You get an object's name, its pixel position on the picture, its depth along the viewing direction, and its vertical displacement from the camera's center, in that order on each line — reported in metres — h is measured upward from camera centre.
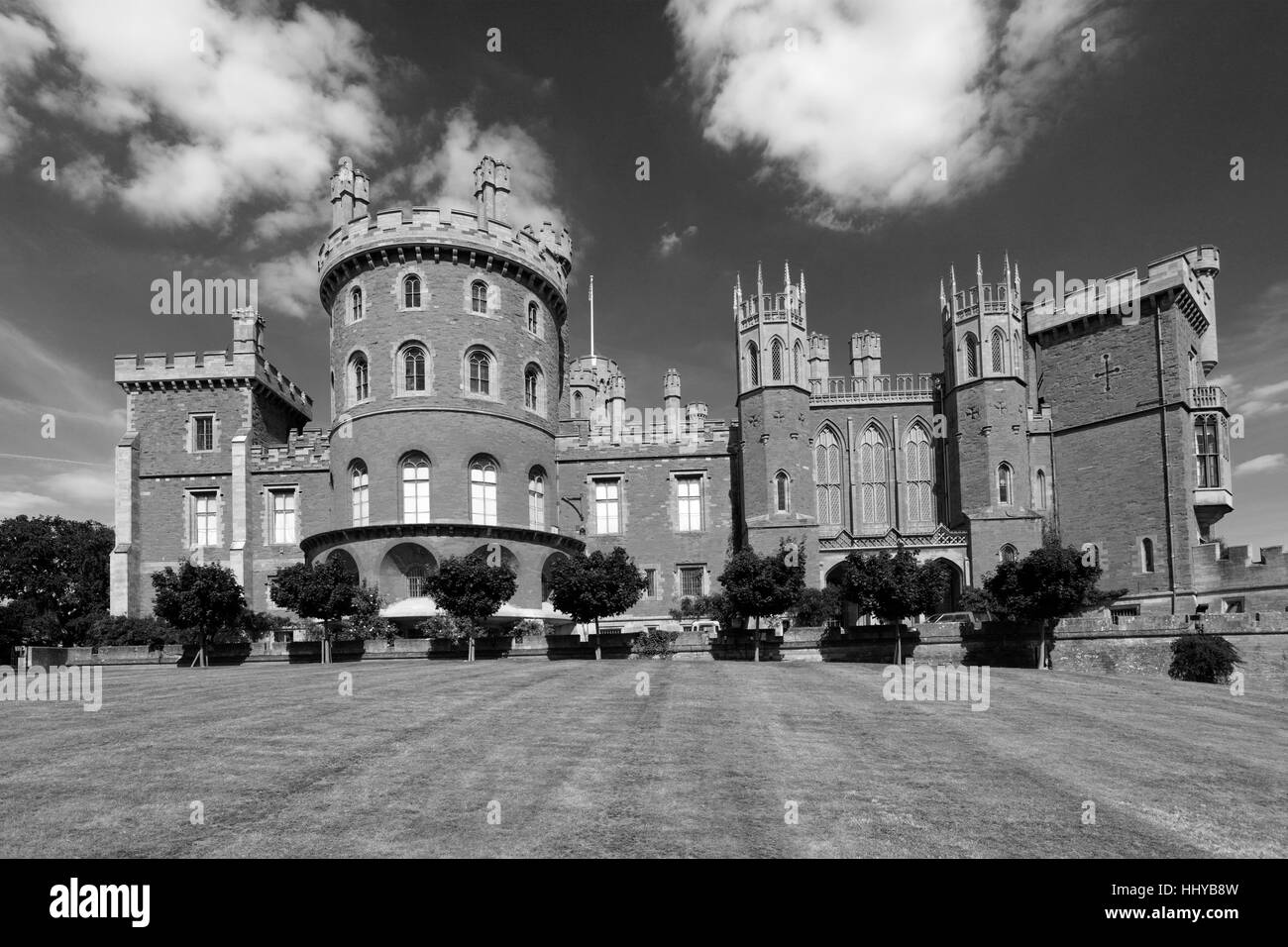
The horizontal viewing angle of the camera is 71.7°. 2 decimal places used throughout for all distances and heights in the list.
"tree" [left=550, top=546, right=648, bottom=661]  33.41 -1.46
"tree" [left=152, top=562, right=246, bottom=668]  32.47 -1.49
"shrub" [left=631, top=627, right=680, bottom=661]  33.88 -3.77
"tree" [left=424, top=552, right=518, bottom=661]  32.62 -1.48
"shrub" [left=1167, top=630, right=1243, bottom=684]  29.89 -4.31
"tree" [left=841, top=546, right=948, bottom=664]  30.88 -1.64
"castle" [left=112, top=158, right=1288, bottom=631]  38.78 +4.70
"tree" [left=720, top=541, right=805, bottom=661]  32.53 -1.54
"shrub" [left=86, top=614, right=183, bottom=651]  37.12 -3.12
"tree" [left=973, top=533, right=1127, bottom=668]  30.55 -1.75
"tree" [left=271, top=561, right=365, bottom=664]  33.25 -1.43
